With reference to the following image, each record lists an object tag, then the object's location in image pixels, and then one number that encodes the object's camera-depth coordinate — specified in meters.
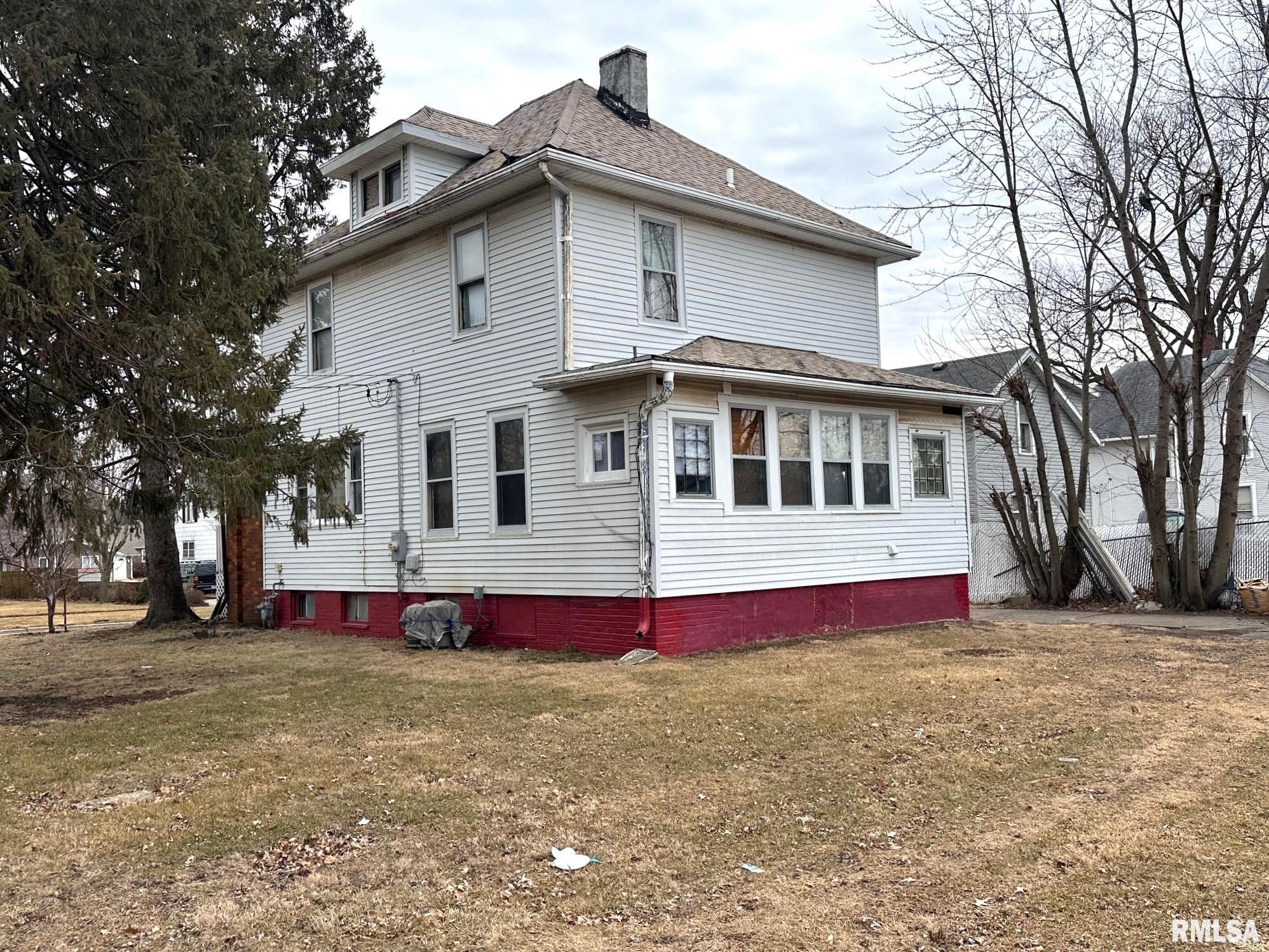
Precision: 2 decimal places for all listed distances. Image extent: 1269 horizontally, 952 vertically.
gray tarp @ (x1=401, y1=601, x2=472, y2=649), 13.30
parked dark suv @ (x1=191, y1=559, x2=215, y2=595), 36.32
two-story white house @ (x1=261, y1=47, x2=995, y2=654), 11.99
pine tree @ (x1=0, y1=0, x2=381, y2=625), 8.52
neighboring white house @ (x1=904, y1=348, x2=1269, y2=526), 26.67
